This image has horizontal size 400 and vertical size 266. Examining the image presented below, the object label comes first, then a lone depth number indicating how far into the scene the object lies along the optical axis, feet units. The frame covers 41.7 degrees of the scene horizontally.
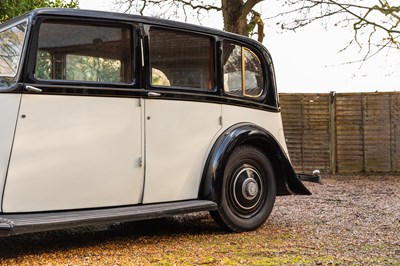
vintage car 13.44
